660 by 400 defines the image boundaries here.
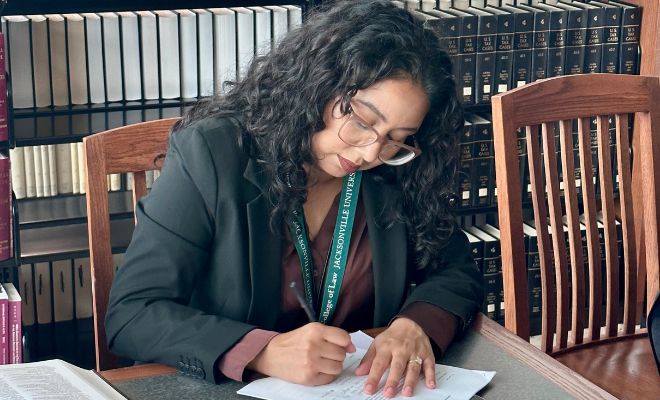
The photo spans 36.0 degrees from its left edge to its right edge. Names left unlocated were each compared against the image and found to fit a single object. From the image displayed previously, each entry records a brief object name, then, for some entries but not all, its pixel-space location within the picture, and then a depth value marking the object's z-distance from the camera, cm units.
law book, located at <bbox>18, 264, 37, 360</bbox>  274
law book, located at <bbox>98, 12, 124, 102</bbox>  253
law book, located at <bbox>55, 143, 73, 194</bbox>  263
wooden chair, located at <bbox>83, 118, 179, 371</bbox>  157
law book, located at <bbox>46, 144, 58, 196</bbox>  262
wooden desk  131
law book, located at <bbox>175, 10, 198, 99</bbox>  260
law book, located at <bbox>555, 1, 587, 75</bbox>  281
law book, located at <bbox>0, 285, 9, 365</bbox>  239
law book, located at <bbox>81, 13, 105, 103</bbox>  252
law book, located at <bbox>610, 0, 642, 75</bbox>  285
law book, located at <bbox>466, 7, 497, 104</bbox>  275
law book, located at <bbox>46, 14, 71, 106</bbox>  249
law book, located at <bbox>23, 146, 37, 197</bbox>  261
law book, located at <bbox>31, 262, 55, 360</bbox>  275
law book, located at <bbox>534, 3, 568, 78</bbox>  280
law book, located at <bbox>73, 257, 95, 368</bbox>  279
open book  117
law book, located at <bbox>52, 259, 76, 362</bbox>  277
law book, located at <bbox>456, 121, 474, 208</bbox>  283
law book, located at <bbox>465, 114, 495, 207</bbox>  284
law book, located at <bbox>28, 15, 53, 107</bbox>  248
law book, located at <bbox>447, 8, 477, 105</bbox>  273
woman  144
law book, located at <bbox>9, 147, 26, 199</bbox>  259
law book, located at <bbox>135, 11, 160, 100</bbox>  256
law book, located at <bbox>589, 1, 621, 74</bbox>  284
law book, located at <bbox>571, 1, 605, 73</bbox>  283
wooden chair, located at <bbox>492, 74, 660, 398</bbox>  176
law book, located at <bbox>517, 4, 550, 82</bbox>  279
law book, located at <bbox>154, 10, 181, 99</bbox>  258
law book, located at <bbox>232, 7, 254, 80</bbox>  263
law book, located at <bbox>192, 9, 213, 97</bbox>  261
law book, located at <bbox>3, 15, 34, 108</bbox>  246
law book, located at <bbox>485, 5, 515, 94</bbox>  277
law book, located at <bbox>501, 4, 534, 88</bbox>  278
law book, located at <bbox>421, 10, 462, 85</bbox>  270
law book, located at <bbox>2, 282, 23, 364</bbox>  241
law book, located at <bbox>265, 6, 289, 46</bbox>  266
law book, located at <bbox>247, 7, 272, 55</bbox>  264
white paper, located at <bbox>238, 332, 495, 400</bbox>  129
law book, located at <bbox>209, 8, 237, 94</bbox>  262
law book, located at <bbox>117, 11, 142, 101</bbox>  255
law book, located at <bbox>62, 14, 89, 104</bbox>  251
